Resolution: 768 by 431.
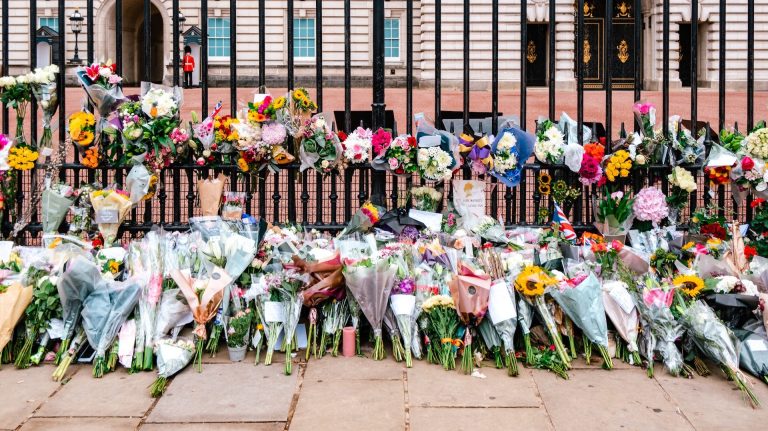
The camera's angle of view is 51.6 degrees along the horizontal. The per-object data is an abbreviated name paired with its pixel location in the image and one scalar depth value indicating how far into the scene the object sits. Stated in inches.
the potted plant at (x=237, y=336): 170.4
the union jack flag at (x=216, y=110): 215.5
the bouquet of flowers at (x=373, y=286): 168.6
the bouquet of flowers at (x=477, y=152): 211.5
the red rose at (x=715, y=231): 214.7
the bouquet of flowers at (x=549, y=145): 216.1
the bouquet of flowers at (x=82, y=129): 213.0
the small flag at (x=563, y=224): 209.6
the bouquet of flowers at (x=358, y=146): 212.1
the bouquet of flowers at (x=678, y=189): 213.5
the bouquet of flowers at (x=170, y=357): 156.9
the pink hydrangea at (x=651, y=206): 211.6
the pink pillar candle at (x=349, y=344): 172.6
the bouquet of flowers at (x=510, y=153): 210.2
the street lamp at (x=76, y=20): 1083.9
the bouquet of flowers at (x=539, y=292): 169.6
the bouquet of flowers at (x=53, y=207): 211.2
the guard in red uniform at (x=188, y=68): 769.6
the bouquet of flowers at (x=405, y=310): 169.0
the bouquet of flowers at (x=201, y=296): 169.2
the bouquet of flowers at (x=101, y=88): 213.0
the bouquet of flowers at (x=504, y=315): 166.4
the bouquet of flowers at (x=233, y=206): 211.9
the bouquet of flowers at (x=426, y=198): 216.8
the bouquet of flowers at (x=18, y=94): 216.7
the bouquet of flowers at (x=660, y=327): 163.3
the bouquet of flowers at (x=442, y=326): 166.1
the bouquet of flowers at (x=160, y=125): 209.8
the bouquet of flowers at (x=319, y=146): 208.8
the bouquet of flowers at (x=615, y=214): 214.5
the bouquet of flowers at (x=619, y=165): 215.5
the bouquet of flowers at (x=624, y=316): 169.0
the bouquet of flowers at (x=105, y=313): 165.3
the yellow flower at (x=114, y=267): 186.2
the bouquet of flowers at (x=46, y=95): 216.2
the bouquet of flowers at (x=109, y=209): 207.6
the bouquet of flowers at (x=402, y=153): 210.2
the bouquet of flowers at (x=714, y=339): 155.5
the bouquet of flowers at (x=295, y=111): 206.1
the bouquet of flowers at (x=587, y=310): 167.8
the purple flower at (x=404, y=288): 171.3
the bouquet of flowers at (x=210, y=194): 212.2
